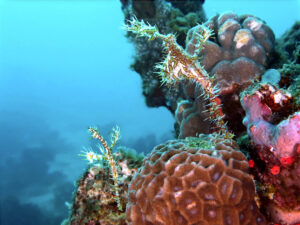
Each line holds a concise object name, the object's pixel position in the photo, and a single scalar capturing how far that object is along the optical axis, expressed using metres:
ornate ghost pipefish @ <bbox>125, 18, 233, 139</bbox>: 0.24
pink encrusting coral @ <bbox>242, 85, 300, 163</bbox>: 0.17
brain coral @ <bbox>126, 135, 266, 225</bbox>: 0.18
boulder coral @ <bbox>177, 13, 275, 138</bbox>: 0.32
